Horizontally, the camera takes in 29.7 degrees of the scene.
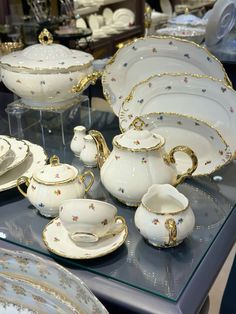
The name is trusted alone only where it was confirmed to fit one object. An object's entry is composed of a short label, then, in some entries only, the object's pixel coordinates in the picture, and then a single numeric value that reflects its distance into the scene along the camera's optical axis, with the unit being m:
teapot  0.68
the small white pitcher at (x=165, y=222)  0.59
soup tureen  0.94
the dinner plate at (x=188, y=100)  0.80
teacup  0.60
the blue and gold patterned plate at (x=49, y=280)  0.52
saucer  0.60
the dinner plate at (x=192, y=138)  0.78
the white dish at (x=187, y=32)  1.66
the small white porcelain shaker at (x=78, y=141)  0.91
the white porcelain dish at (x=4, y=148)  0.79
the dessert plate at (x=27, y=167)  0.78
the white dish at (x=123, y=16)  3.08
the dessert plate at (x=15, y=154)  0.80
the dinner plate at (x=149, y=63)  0.93
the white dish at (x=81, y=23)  2.63
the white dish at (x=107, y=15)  3.05
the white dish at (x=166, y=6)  3.47
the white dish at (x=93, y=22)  2.81
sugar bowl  0.68
